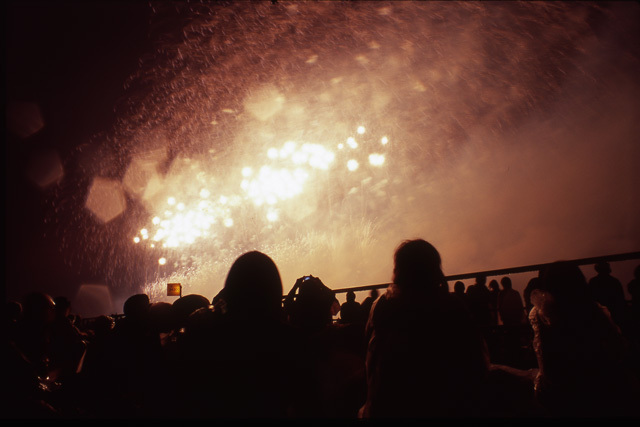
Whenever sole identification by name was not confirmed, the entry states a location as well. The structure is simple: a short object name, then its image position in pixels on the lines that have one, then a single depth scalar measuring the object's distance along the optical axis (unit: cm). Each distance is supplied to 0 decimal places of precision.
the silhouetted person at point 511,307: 594
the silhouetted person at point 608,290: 373
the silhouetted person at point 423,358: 193
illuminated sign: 1599
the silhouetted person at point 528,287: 390
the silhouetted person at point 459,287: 738
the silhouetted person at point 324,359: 181
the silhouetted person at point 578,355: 231
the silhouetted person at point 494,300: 667
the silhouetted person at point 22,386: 236
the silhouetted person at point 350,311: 462
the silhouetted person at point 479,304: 560
